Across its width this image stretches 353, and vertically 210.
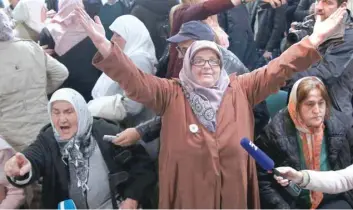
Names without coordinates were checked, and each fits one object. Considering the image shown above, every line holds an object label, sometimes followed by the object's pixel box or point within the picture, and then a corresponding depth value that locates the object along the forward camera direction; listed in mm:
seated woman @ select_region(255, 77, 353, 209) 2504
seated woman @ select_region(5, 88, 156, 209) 2594
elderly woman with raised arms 2199
